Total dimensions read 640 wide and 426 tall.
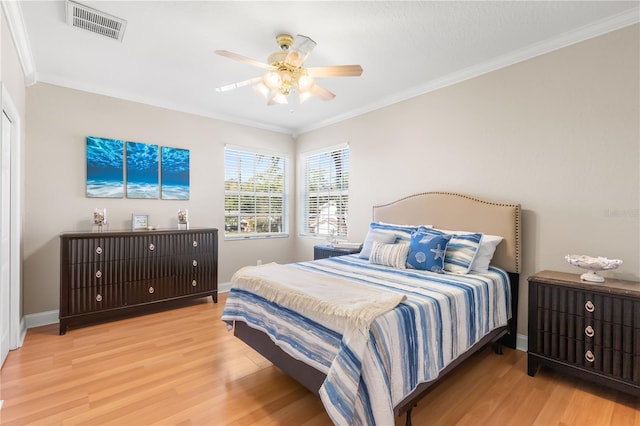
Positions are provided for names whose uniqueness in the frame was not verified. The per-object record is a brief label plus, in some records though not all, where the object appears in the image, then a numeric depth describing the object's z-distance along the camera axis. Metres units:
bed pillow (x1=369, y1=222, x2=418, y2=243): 3.08
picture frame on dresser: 3.71
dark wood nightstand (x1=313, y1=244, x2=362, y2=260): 3.79
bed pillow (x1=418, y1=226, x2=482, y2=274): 2.53
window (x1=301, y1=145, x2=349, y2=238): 4.56
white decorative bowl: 2.06
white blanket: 1.53
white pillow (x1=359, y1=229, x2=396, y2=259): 3.10
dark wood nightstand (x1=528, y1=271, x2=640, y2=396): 1.91
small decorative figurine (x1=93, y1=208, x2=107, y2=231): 3.41
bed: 1.43
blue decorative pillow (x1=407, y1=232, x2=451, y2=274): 2.56
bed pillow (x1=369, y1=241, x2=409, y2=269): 2.74
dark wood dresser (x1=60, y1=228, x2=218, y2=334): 3.01
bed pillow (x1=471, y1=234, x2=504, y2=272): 2.62
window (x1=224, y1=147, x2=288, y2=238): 4.66
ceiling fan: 2.23
